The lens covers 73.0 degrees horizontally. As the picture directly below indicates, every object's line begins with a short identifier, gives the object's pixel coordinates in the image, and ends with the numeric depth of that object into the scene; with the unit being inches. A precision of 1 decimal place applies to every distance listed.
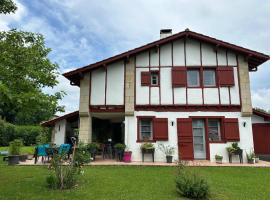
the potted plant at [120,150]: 373.8
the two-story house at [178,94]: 384.6
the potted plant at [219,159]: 369.1
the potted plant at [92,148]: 370.0
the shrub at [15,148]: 395.9
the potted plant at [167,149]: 377.8
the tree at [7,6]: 206.3
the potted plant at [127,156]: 369.5
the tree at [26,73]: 179.0
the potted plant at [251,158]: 365.8
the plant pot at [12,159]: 331.8
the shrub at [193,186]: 172.6
